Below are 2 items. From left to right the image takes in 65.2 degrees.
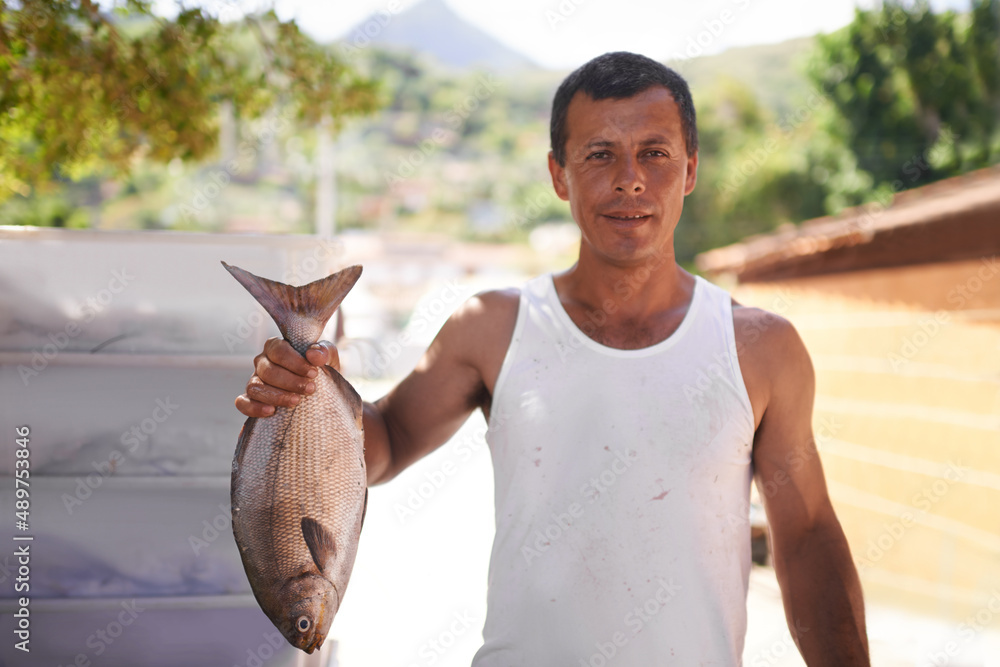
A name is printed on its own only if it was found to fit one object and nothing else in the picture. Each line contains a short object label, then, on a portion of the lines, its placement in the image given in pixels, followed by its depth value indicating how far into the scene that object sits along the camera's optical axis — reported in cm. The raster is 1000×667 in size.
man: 186
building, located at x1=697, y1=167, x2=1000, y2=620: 540
